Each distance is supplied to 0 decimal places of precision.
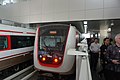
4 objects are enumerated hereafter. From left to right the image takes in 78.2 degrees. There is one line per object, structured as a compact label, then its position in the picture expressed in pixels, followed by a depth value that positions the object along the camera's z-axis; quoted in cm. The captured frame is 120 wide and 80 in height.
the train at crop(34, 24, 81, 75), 236
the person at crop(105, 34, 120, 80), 153
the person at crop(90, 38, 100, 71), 326
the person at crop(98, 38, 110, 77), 252
